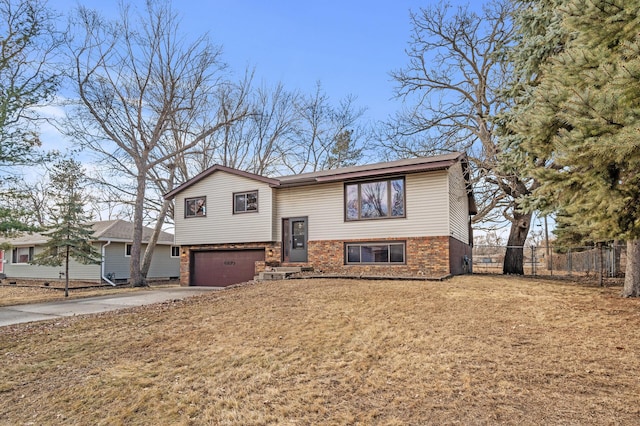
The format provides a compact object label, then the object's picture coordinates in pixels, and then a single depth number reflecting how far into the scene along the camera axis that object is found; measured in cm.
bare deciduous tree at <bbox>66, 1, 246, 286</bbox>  1831
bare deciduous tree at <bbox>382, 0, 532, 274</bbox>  1669
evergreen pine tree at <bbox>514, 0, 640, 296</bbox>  416
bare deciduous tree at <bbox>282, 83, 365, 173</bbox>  2739
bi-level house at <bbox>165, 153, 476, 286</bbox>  1290
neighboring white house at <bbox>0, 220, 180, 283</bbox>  2105
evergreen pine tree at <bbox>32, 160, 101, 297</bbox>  1485
